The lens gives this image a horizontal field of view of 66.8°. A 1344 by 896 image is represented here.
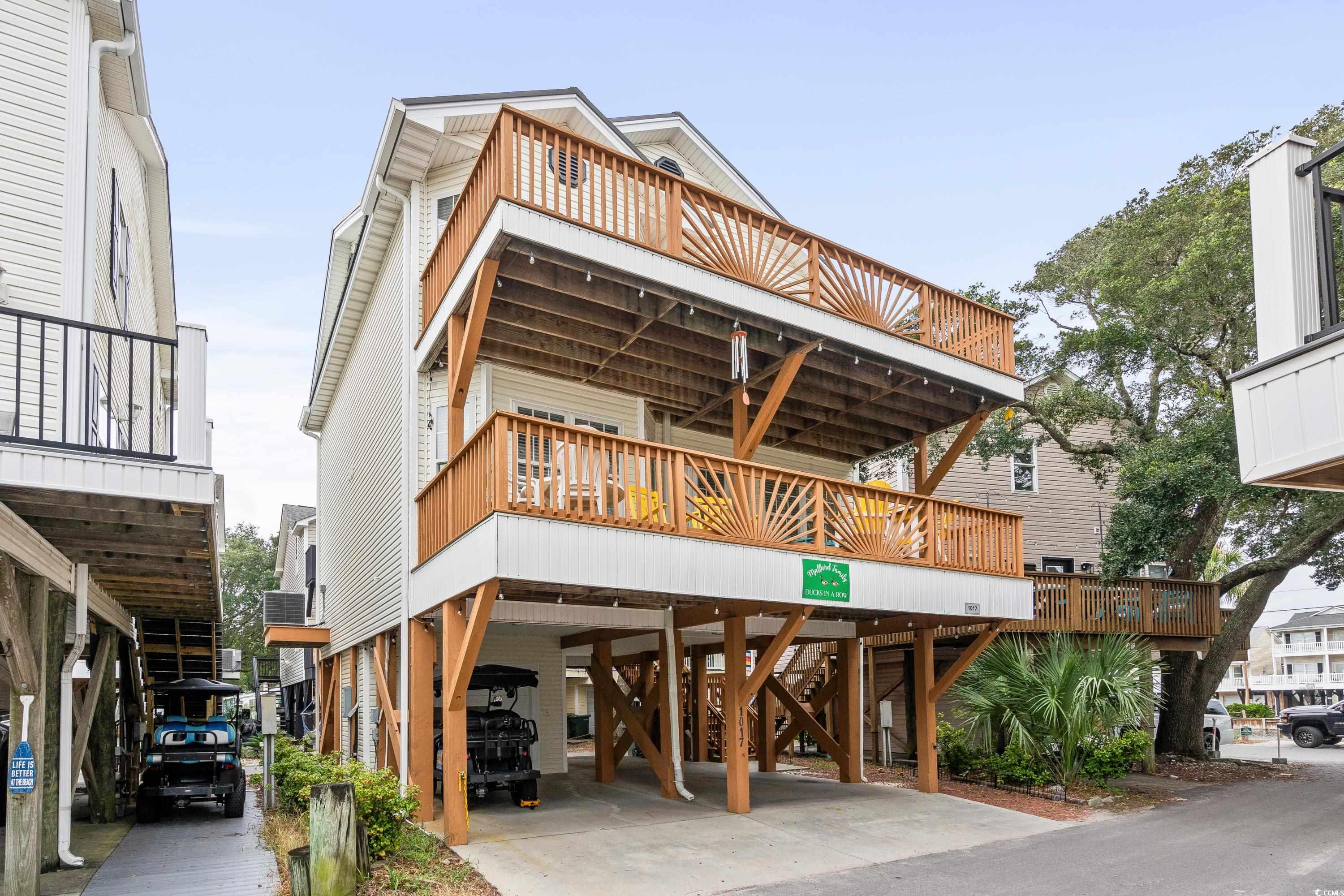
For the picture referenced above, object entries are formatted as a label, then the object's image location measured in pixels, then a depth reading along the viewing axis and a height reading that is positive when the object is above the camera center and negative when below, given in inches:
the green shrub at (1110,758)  631.8 -122.5
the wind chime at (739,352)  487.3 +103.7
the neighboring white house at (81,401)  311.3 +66.0
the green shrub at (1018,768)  631.8 -128.3
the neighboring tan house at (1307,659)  2311.8 -248.5
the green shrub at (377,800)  398.0 -88.6
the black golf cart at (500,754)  540.1 -95.6
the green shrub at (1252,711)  1766.7 -266.0
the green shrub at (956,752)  689.0 -127.9
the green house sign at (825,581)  487.8 -6.4
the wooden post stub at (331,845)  350.0 -91.6
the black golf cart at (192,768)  610.9 -112.9
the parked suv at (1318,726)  1160.8 -193.5
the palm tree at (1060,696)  607.8 -81.3
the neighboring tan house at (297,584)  1106.1 -5.4
